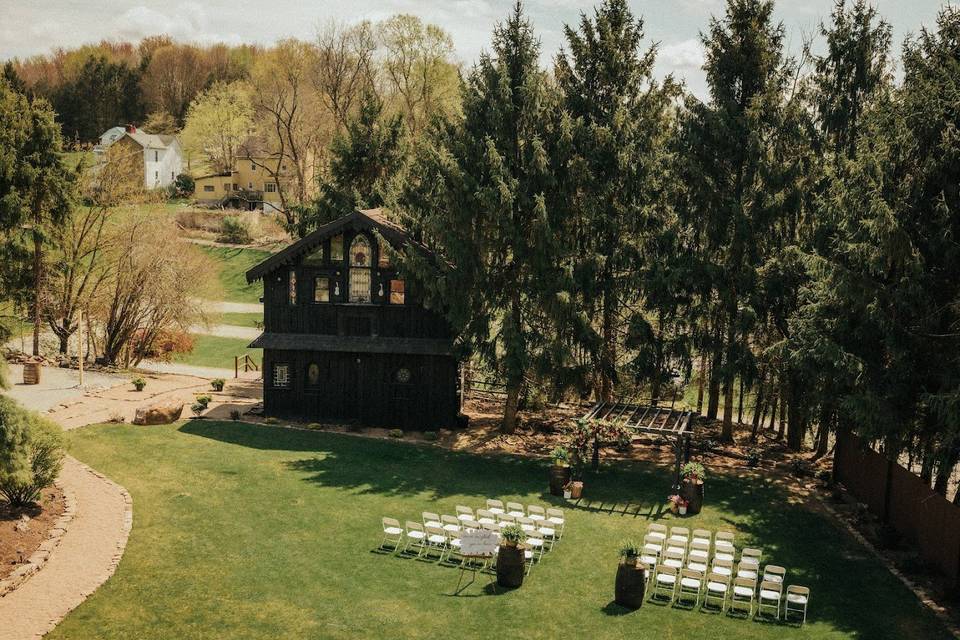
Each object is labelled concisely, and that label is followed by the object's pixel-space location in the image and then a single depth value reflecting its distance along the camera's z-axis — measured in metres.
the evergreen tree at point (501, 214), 26.94
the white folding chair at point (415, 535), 18.72
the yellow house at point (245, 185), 86.25
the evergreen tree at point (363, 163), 37.12
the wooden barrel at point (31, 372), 31.73
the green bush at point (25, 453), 15.77
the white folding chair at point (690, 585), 16.48
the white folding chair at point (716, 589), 16.47
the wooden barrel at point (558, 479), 23.64
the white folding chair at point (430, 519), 19.09
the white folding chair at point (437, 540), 18.66
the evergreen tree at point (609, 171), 27.66
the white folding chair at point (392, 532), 18.86
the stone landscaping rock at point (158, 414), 27.55
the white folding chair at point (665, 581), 16.77
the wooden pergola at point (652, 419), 23.08
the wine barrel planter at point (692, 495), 22.19
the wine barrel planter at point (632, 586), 16.41
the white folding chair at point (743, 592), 16.13
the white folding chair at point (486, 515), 20.34
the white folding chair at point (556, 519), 20.14
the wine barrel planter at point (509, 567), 17.09
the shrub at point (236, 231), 74.00
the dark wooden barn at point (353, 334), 29.59
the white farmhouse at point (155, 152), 91.88
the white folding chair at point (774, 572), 16.78
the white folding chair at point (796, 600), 16.09
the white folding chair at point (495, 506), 20.68
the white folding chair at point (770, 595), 16.23
